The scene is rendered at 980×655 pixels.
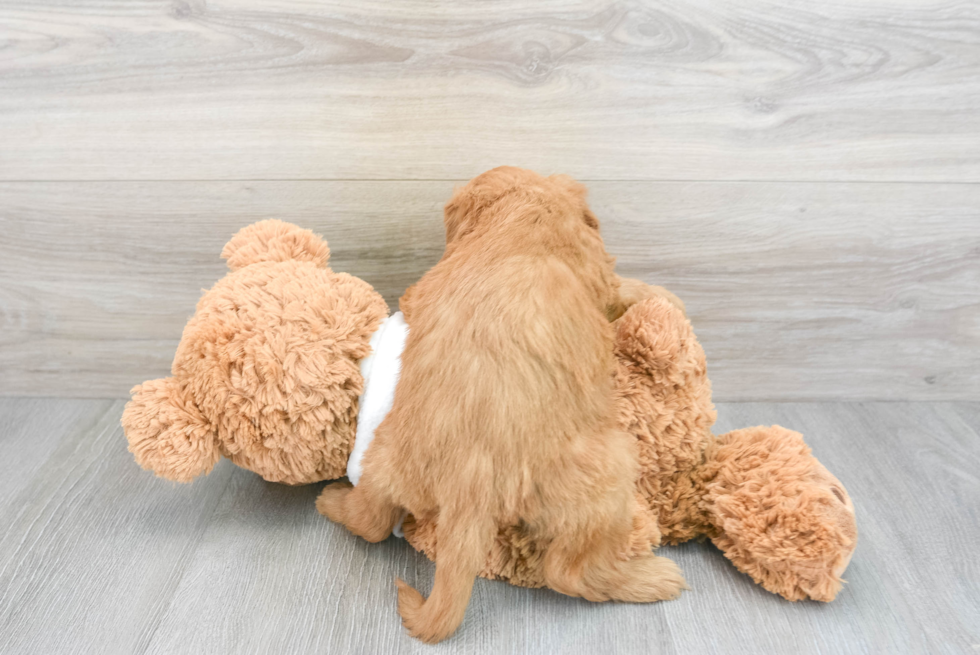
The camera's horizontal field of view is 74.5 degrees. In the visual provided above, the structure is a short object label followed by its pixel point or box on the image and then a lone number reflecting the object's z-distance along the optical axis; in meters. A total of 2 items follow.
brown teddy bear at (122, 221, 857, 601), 0.72
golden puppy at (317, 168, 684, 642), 0.62
